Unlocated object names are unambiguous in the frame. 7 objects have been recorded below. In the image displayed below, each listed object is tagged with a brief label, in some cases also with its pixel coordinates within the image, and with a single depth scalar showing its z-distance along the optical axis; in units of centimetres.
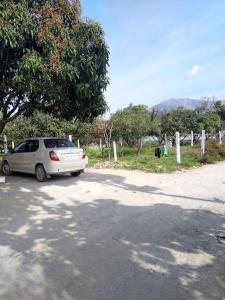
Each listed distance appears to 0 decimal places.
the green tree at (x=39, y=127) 1535
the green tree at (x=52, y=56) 536
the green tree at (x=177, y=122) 2131
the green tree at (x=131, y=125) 1422
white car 763
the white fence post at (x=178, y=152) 1026
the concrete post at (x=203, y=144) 1169
